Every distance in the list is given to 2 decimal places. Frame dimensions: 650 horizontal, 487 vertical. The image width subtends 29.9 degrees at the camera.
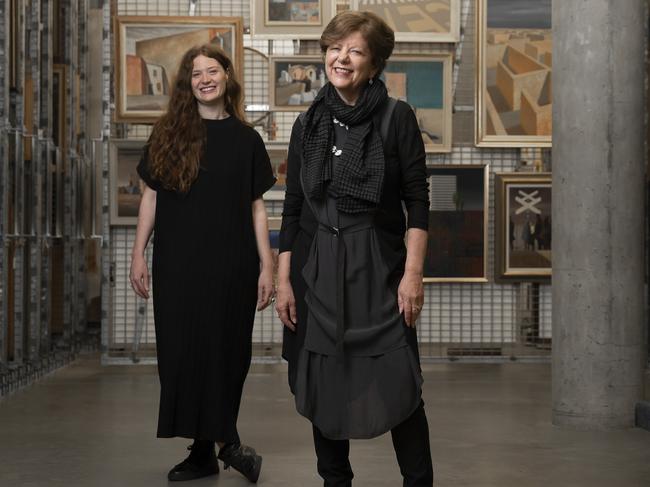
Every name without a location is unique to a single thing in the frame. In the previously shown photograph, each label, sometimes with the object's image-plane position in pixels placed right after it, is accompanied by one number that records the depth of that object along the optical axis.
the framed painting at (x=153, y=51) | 9.59
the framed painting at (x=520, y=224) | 9.79
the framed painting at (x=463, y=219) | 9.80
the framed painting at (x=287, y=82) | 9.60
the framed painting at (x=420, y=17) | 9.74
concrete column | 6.27
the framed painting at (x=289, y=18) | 9.70
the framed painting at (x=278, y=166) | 9.70
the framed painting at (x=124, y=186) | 9.71
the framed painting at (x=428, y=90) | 9.79
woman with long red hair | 4.85
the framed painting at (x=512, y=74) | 9.78
